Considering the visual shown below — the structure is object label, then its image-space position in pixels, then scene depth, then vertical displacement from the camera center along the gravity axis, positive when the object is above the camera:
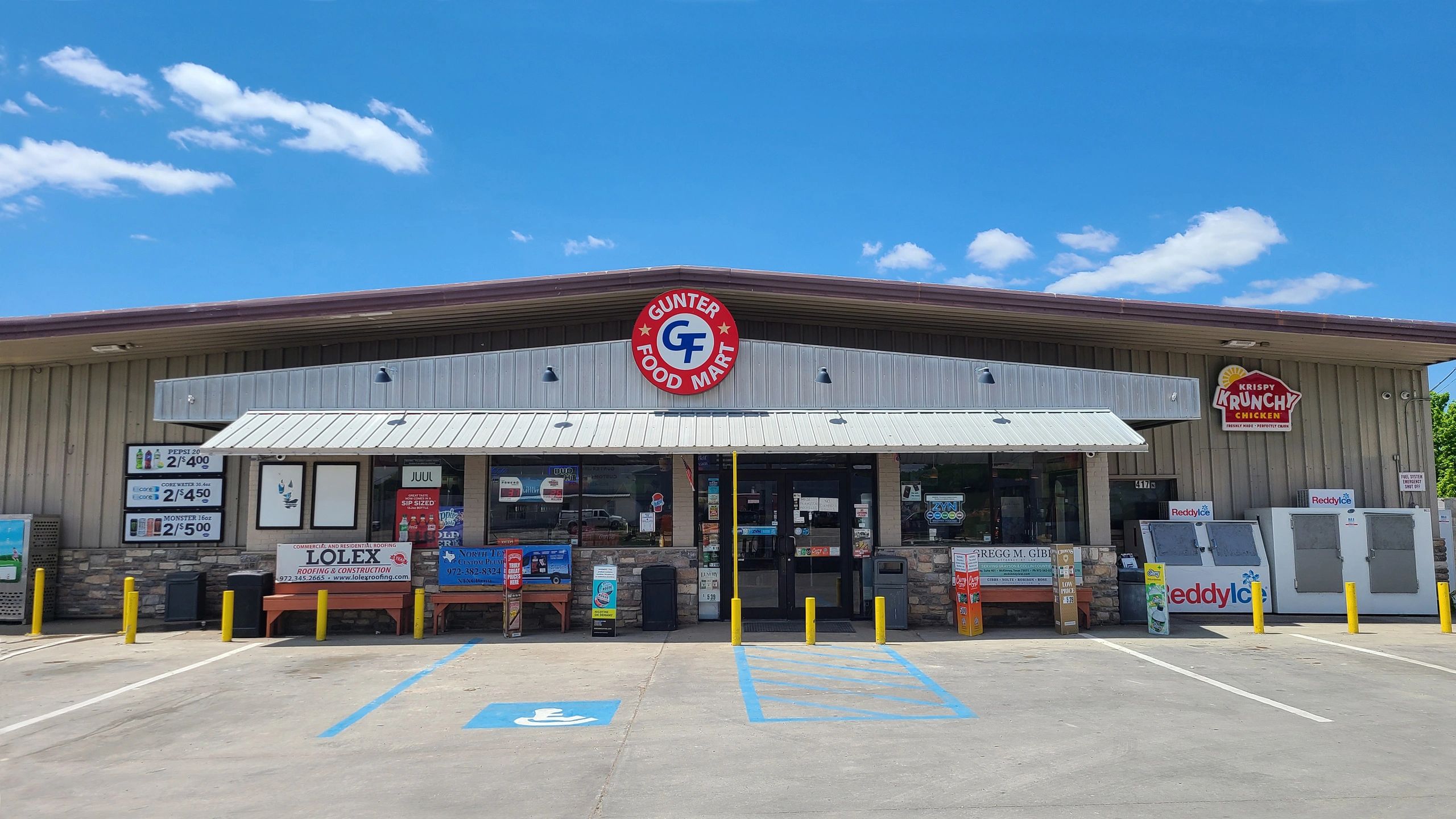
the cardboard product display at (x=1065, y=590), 13.30 -1.44
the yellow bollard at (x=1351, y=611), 13.64 -1.80
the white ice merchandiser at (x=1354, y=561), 15.67 -1.19
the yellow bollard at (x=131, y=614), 12.84 -1.71
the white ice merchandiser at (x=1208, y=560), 15.36 -1.15
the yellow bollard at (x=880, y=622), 12.17 -1.74
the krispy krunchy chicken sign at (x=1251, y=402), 17.36 +1.81
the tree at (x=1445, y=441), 44.12 +2.71
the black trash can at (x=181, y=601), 14.39 -1.70
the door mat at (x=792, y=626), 13.42 -2.02
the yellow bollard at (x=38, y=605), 13.80 -1.70
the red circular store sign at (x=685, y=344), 14.20 +2.40
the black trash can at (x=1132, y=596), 14.05 -1.61
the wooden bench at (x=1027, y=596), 13.62 -1.56
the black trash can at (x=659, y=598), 13.43 -1.57
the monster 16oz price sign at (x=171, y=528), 15.84 -0.58
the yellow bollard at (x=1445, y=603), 13.70 -1.69
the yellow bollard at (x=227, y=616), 12.92 -1.76
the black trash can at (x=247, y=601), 13.31 -1.58
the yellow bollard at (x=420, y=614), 13.04 -1.74
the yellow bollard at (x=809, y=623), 11.70 -1.72
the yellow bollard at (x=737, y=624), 12.02 -1.76
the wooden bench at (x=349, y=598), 13.32 -1.55
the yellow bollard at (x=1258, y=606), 13.41 -1.69
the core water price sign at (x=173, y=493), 15.94 +0.03
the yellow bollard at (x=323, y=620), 13.06 -1.84
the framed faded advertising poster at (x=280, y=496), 14.48 -0.02
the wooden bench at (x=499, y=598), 13.41 -1.56
